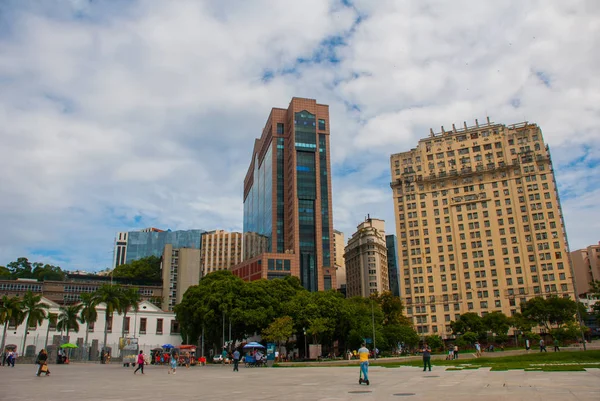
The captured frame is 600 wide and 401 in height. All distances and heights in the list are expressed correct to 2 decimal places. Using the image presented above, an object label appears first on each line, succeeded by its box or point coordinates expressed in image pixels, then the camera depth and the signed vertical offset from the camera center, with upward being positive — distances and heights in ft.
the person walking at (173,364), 115.60 -4.87
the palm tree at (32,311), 220.43 +16.46
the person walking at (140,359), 109.40 -3.32
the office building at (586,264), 455.22 +63.59
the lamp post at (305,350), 226.64 -5.17
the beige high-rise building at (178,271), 413.22 +62.85
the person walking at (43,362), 95.11 -2.96
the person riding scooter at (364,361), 60.29 -2.88
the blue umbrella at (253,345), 173.27 -1.41
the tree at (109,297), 226.13 +22.29
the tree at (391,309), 284.61 +16.58
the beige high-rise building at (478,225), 339.36 +81.07
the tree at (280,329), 189.16 +4.33
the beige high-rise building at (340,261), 606.71 +100.53
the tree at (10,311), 208.44 +15.61
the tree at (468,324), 292.81 +6.76
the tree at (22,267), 420.97 +69.68
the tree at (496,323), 282.36 +7.11
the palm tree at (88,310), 226.58 +16.47
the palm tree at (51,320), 225.76 +12.64
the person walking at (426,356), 87.59 -3.57
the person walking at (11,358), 156.56 -3.36
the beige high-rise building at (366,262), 501.97 +81.25
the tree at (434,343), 279.69 -3.79
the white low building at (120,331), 237.66 +7.63
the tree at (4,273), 365.71 +58.86
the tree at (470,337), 268.62 -0.96
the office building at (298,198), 383.86 +121.36
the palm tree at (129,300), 233.35 +21.63
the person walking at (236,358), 120.57 -4.08
